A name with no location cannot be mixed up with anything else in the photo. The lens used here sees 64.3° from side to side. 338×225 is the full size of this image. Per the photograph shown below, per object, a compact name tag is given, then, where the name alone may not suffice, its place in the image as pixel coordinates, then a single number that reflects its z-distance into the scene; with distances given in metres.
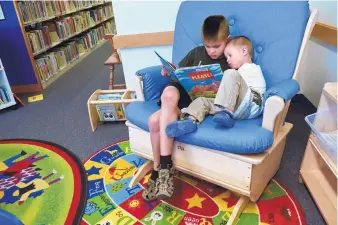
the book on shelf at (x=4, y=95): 2.55
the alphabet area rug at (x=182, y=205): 1.23
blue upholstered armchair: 1.06
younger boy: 1.11
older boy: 1.20
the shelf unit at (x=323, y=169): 1.16
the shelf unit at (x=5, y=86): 2.52
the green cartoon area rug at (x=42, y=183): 1.34
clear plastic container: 1.17
